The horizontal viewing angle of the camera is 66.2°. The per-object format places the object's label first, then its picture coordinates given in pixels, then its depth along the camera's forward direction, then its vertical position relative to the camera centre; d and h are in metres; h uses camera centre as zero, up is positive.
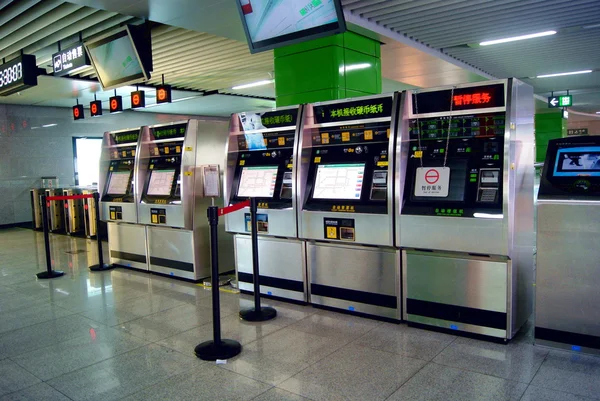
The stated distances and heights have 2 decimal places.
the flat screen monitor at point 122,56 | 5.63 +1.40
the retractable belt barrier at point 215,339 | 3.46 -1.34
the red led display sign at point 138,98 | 9.36 +1.38
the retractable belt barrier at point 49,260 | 6.36 -1.27
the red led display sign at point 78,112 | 11.92 +1.44
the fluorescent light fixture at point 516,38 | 7.64 +1.98
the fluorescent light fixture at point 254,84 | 11.19 +1.95
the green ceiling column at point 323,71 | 5.64 +1.13
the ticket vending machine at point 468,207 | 3.49 -0.41
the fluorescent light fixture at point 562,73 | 11.49 +1.98
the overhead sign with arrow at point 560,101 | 14.38 +1.60
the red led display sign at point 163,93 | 9.28 +1.45
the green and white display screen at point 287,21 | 3.52 +1.13
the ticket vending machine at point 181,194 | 5.73 -0.37
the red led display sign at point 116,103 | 10.43 +1.44
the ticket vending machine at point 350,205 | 4.08 -0.42
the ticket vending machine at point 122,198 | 6.48 -0.46
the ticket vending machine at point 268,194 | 4.69 -0.34
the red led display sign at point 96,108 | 11.12 +1.44
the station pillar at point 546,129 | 19.50 +1.02
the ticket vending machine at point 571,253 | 3.23 -0.72
